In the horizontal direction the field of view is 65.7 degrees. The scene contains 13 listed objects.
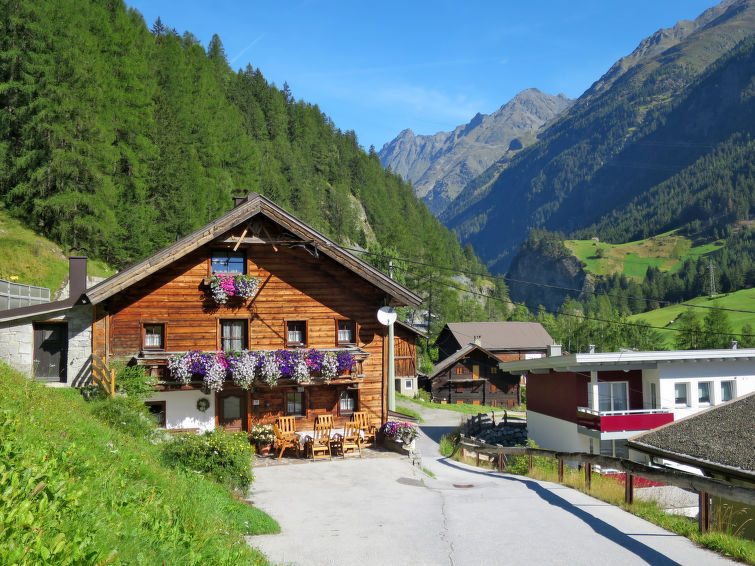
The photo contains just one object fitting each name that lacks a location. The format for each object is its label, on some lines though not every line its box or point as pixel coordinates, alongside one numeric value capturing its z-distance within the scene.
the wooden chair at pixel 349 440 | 18.52
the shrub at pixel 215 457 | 11.99
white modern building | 26.05
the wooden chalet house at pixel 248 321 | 18.41
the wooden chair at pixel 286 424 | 19.27
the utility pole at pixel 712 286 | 146.45
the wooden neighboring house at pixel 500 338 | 72.00
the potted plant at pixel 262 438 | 18.77
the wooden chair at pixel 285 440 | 18.45
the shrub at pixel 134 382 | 17.11
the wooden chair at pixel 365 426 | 20.09
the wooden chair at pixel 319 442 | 18.16
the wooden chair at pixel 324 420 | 19.15
